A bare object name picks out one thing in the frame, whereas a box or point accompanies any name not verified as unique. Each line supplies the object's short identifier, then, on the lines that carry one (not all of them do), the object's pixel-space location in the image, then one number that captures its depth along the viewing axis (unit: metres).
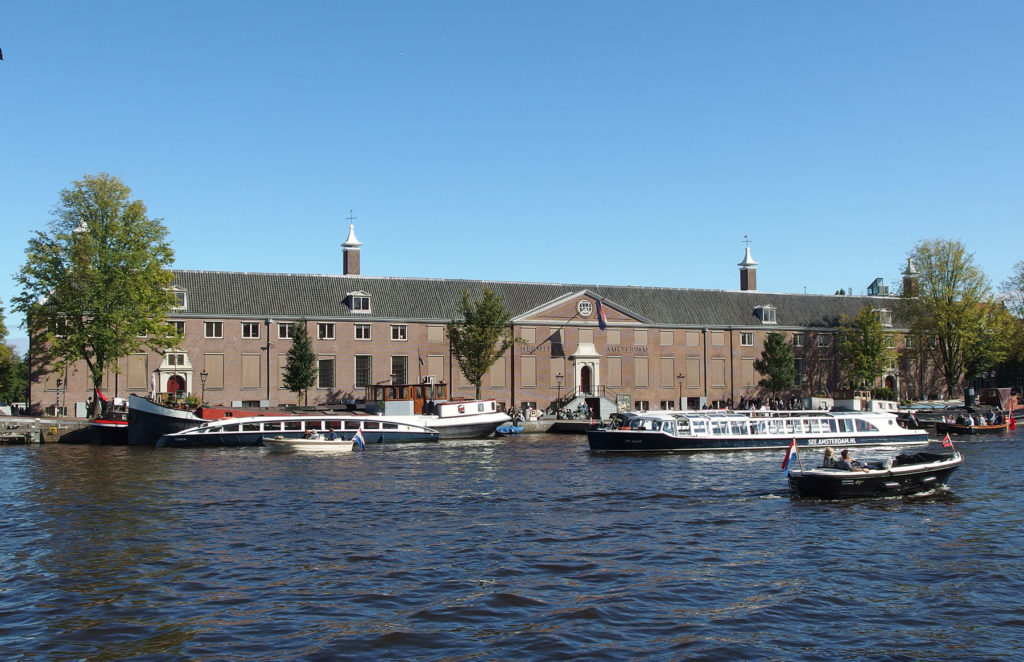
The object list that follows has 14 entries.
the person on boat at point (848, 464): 34.34
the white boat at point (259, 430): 59.12
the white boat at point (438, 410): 65.81
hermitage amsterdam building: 78.56
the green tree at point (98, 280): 66.50
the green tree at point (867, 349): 93.06
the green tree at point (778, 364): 91.50
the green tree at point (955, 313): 93.31
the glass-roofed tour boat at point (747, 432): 54.25
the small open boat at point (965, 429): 70.62
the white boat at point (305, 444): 55.88
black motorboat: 33.84
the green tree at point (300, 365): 77.88
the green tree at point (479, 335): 81.31
